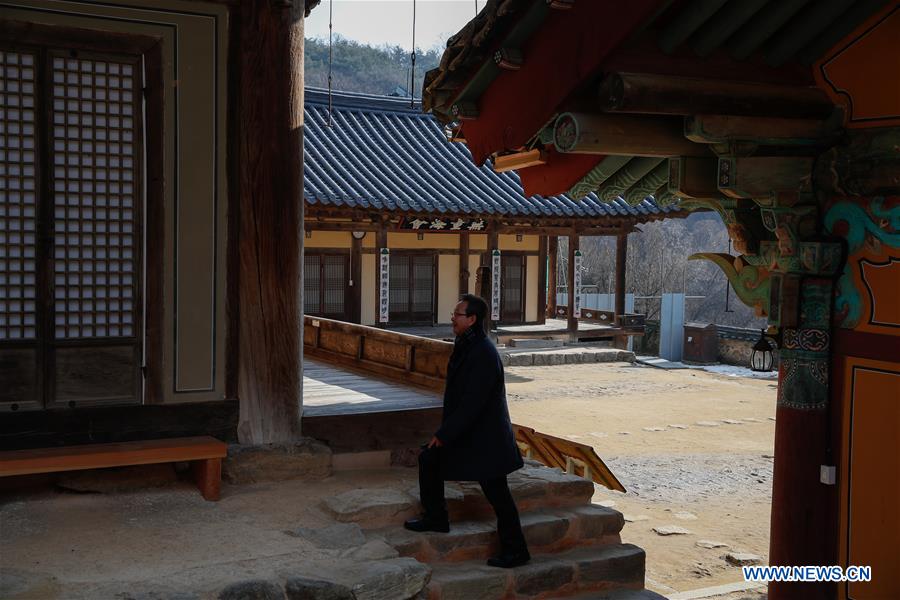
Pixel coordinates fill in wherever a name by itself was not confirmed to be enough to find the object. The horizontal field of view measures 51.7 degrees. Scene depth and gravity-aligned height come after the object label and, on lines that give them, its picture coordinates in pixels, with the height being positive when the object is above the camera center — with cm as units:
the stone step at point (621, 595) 618 -224
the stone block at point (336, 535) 547 -169
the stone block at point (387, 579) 496 -175
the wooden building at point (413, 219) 2017 +89
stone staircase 571 -187
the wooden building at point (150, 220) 612 +21
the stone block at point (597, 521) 642 -182
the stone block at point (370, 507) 589 -162
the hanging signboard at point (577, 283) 2341 -58
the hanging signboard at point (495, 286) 2211 -68
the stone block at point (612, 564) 615 -205
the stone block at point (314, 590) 484 -175
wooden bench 576 -132
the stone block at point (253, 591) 471 -173
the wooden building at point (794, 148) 517 +68
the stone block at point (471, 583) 553 -196
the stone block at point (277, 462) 660 -151
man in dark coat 549 -100
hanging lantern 664 -67
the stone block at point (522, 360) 2142 -234
